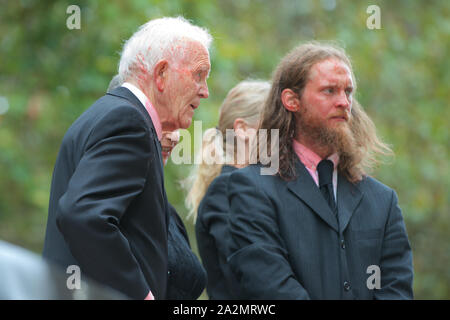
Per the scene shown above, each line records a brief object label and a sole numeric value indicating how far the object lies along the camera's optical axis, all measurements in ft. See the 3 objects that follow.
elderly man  17.19
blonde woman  26.27
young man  21.39
